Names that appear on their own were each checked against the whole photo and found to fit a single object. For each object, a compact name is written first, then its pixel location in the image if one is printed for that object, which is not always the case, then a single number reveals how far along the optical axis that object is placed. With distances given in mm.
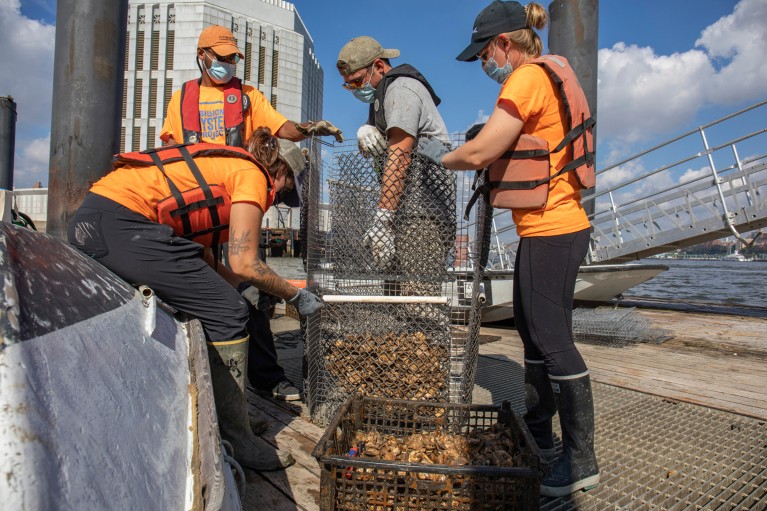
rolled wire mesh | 5059
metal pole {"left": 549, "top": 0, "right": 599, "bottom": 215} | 7477
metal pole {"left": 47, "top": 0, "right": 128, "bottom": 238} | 4535
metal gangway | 7785
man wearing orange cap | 3352
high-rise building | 45656
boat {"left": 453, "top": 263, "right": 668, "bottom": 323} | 6707
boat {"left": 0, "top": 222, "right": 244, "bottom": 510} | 796
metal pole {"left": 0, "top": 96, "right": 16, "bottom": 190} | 11250
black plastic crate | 1572
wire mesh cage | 2600
